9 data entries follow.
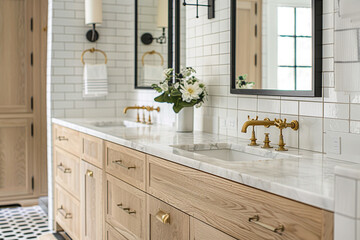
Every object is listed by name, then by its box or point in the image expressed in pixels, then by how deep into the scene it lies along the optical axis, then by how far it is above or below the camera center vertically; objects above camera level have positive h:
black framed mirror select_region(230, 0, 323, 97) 2.06 +0.25
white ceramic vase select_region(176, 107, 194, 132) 2.91 -0.12
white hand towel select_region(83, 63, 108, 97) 4.08 +0.16
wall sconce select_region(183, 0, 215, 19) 2.85 +0.53
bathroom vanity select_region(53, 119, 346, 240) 1.38 -0.32
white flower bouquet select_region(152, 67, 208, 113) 2.80 +0.05
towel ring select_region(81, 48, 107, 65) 4.15 +0.41
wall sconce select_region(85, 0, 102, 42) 3.96 +0.71
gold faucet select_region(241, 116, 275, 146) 2.12 -0.10
